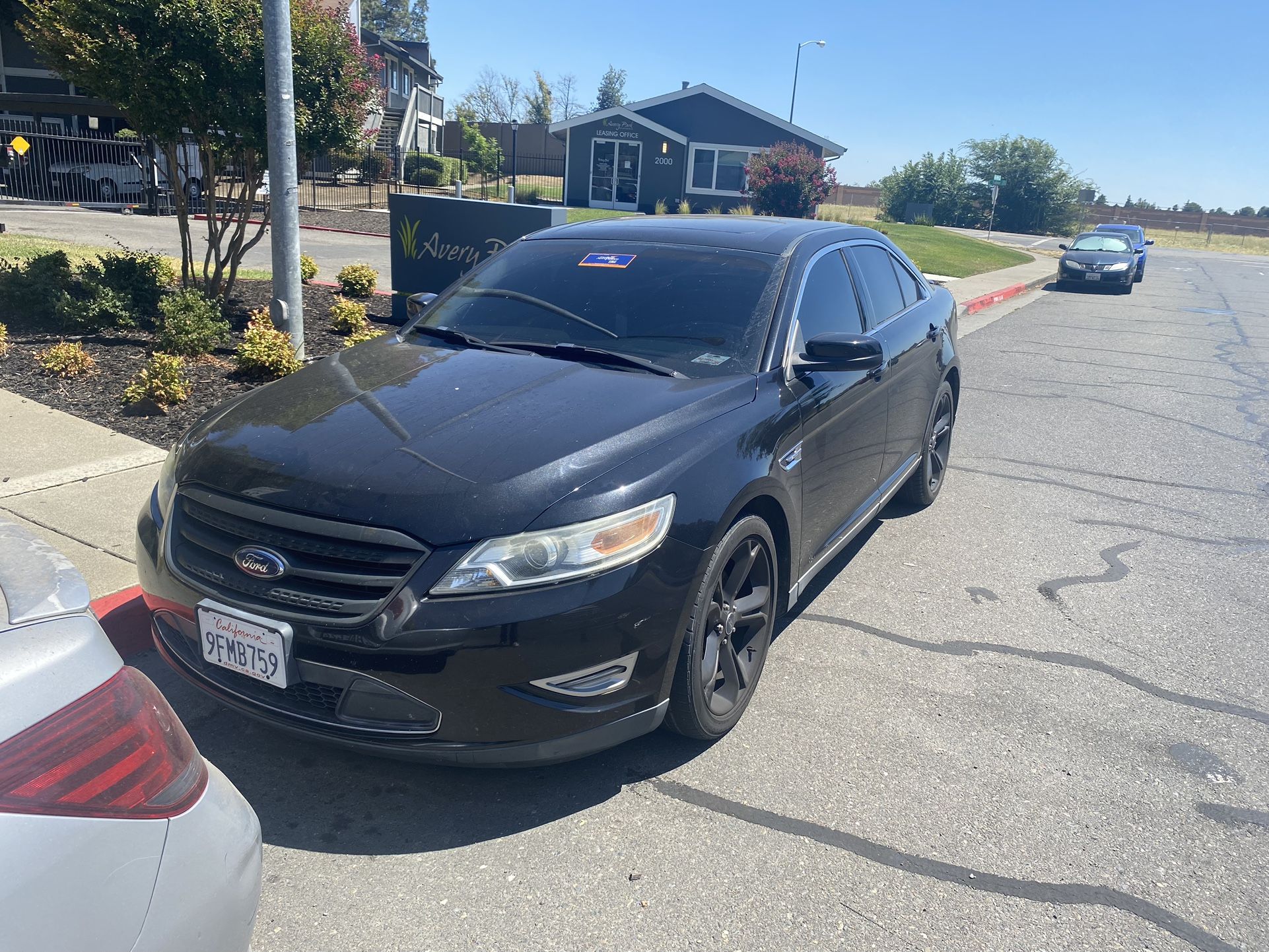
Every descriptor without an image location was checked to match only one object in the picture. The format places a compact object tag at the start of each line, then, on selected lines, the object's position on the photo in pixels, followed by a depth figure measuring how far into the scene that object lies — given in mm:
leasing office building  38844
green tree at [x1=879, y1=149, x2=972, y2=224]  59906
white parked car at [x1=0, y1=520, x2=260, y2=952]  1377
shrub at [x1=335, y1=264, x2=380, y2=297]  10828
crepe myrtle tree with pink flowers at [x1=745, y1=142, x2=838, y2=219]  29078
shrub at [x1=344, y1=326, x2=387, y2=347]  8266
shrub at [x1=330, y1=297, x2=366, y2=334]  9008
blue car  25641
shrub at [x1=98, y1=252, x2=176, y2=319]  8562
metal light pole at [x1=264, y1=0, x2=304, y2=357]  7113
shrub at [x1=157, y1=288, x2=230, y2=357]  7531
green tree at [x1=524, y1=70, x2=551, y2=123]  81750
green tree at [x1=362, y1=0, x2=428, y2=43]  101812
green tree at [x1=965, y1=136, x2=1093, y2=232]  60000
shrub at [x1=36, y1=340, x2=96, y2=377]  6949
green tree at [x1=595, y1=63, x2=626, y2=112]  104500
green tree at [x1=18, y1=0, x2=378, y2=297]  7488
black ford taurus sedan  2721
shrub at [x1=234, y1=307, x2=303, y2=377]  7191
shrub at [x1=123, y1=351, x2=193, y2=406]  6445
